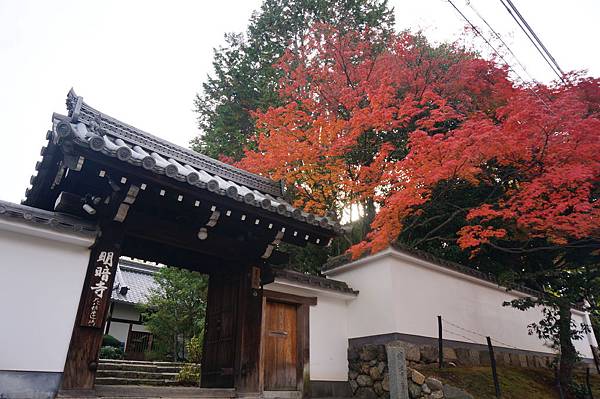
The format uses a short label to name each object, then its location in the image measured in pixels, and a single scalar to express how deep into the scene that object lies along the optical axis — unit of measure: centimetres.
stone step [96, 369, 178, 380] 1046
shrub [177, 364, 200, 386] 1135
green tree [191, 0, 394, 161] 1666
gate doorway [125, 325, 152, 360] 2108
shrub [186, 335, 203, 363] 1285
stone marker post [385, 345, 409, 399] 629
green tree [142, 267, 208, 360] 1485
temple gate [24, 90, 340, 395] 552
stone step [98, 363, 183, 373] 1202
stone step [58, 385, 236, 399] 535
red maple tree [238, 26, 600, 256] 940
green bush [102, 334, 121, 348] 1980
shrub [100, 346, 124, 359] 1806
